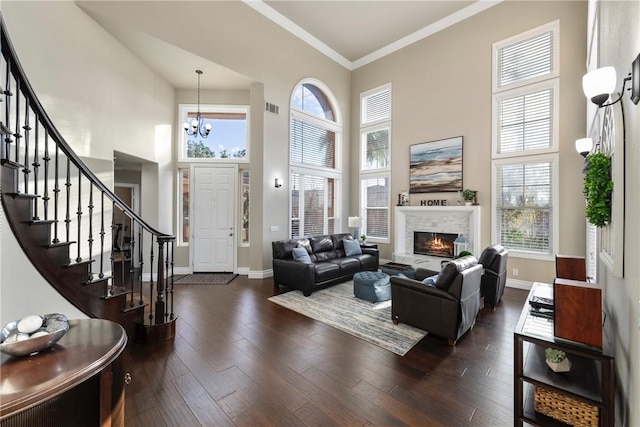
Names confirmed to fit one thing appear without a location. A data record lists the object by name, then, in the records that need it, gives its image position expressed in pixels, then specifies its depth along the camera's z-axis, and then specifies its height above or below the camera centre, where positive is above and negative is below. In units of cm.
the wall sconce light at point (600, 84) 167 +82
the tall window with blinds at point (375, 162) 714 +139
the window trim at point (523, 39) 475 +306
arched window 649 +137
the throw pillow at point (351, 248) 606 -82
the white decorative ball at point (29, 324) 126 -54
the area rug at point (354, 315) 304 -144
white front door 606 -14
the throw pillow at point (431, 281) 329 -88
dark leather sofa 466 -100
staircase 217 -21
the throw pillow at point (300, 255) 491 -80
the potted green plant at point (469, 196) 554 +34
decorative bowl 118 -59
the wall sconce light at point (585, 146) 343 +88
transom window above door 611 +173
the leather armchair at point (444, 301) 288 -102
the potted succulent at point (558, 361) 183 -103
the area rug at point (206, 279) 532 -140
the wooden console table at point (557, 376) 156 -111
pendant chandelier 532 +177
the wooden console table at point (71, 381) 102 -69
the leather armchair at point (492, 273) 394 -90
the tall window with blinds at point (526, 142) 482 +135
